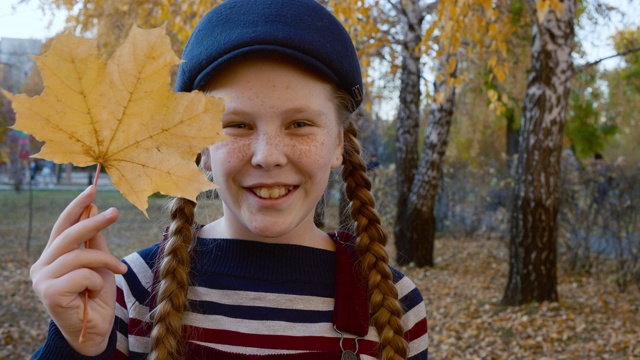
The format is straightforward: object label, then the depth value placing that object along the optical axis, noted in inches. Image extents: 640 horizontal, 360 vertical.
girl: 46.8
